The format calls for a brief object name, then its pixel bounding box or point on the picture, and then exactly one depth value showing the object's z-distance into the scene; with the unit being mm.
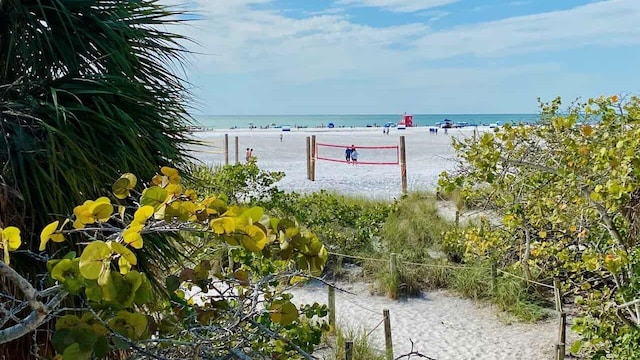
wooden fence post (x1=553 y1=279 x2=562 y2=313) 5539
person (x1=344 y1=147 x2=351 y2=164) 23884
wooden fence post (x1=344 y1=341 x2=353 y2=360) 3857
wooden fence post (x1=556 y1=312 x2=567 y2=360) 5012
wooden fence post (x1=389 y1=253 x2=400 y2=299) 7113
